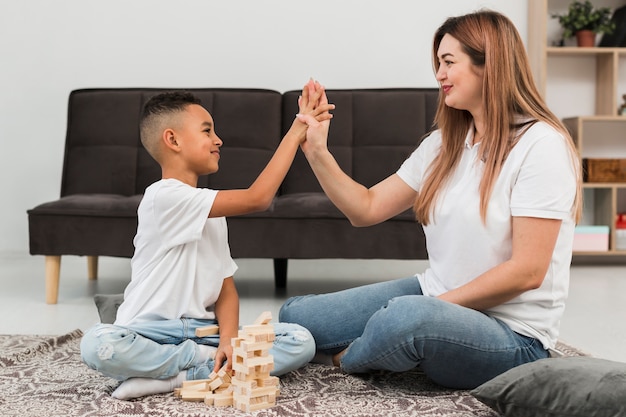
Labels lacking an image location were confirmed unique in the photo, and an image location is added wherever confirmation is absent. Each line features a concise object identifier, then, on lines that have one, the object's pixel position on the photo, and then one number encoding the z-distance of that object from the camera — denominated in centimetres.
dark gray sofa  397
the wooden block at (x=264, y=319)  183
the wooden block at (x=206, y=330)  199
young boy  191
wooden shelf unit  465
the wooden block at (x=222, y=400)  186
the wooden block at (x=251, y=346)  177
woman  182
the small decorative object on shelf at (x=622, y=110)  477
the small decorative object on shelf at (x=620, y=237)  467
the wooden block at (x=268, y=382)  183
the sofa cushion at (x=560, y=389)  159
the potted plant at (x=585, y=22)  471
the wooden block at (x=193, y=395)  189
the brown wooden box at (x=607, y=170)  470
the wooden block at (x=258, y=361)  177
